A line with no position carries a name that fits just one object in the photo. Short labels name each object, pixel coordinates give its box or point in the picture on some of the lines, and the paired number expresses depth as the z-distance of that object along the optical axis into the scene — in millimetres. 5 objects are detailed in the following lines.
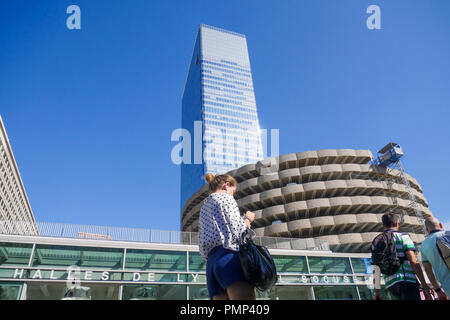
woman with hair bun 2158
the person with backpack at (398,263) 3615
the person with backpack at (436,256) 3701
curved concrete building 35812
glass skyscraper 101562
